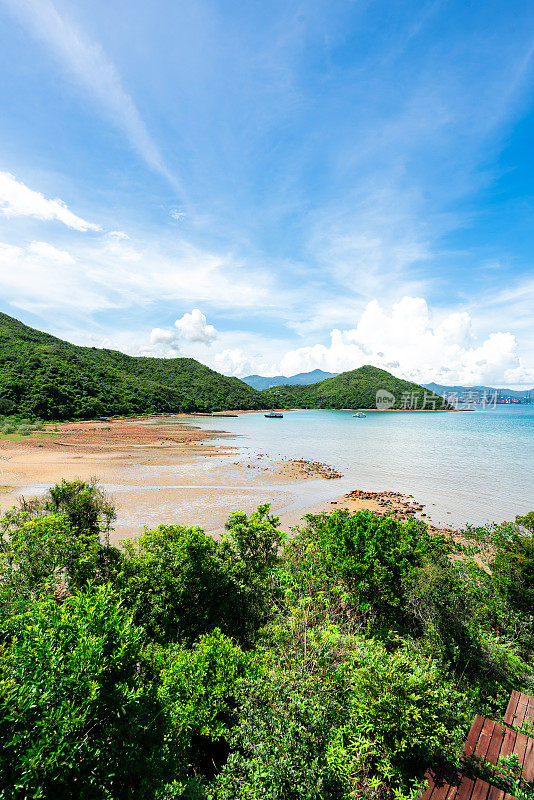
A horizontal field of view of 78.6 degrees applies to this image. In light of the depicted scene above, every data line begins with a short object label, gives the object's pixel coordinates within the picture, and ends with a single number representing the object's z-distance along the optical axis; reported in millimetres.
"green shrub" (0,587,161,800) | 3680
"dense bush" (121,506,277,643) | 9094
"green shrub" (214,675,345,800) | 4652
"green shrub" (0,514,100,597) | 8461
